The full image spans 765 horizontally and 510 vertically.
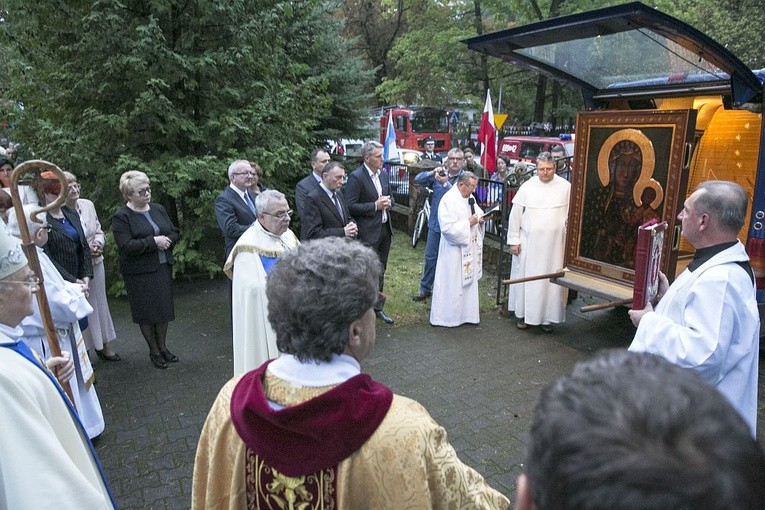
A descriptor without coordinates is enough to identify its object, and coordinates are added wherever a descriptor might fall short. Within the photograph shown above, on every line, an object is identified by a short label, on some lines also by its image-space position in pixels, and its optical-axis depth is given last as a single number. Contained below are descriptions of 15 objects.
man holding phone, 7.65
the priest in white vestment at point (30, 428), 1.64
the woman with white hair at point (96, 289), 5.29
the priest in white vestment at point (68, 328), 3.25
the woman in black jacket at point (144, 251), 4.88
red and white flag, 9.02
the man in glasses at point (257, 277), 3.81
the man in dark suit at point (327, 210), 5.85
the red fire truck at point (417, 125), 27.12
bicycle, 10.89
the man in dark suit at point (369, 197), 6.45
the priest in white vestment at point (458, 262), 6.54
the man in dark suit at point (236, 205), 5.41
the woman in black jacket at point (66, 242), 4.66
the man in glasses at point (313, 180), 6.00
